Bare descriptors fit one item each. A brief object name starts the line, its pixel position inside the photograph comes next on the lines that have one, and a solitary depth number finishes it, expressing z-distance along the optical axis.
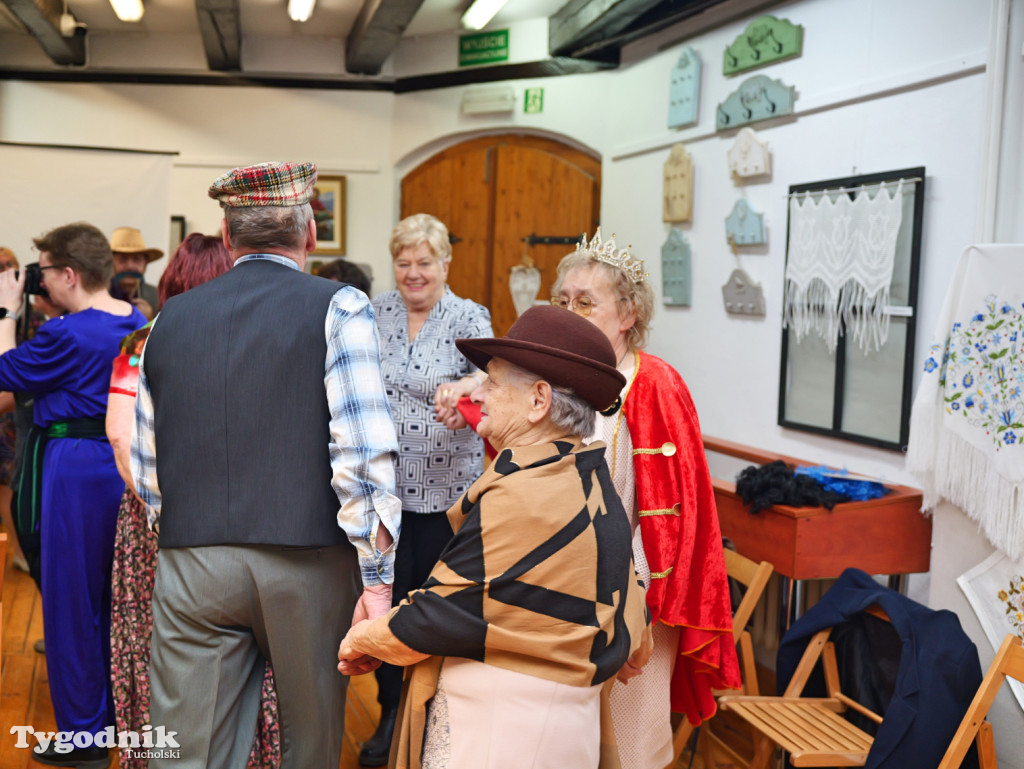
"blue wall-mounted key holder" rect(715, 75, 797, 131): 4.38
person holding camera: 3.83
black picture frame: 3.60
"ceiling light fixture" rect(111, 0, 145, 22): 6.22
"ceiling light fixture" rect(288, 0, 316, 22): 6.13
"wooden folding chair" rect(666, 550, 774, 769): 3.02
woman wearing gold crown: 2.22
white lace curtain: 3.75
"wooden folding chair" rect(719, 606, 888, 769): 2.58
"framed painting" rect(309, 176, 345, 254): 7.72
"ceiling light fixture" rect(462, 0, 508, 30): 6.07
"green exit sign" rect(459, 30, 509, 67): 6.89
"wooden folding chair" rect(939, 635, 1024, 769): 2.33
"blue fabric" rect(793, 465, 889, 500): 3.37
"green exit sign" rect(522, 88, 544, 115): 6.71
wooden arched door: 6.64
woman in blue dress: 2.93
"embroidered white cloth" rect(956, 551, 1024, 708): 2.63
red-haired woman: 2.54
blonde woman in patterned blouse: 2.96
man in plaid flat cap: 1.81
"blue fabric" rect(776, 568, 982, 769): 2.51
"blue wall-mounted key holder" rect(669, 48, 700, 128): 5.07
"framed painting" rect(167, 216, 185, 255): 7.72
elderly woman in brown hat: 1.51
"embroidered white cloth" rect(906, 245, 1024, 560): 2.67
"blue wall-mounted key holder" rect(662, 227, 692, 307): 5.22
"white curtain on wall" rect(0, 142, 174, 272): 7.50
